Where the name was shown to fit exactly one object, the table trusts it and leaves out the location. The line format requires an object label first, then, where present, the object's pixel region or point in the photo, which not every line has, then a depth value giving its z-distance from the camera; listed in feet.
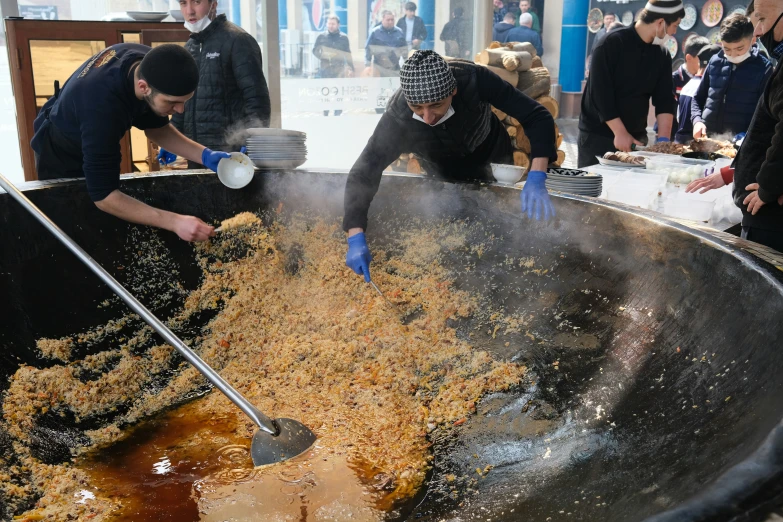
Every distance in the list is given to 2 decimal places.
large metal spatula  5.95
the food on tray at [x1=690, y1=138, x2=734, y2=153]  13.80
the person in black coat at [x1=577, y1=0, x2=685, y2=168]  12.83
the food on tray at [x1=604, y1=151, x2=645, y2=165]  11.58
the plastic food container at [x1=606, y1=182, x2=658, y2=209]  9.27
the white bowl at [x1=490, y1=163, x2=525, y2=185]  8.39
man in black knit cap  7.11
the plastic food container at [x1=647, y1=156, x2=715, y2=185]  10.52
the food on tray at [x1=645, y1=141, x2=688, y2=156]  13.44
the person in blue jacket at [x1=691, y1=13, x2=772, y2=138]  14.70
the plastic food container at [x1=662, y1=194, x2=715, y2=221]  8.63
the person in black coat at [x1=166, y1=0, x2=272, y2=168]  11.22
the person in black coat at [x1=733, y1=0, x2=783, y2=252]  6.89
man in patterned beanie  7.68
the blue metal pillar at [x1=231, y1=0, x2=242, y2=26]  18.39
